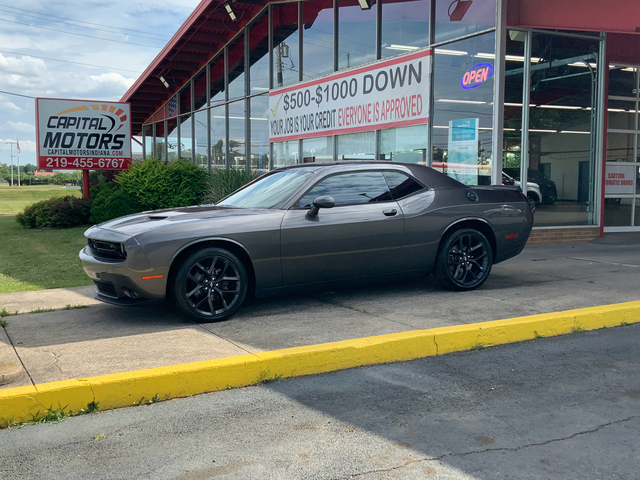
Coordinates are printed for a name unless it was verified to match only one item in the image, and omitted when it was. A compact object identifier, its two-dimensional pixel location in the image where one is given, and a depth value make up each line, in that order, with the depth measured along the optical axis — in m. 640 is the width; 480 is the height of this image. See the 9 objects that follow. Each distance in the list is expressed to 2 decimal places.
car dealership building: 10.84
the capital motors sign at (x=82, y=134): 18.22
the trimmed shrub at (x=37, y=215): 17.03
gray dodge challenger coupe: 5.50
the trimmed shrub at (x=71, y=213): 16.62
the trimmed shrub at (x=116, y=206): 15.05
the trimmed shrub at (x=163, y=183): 15.52
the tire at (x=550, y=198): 11.53
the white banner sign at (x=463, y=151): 11.15
